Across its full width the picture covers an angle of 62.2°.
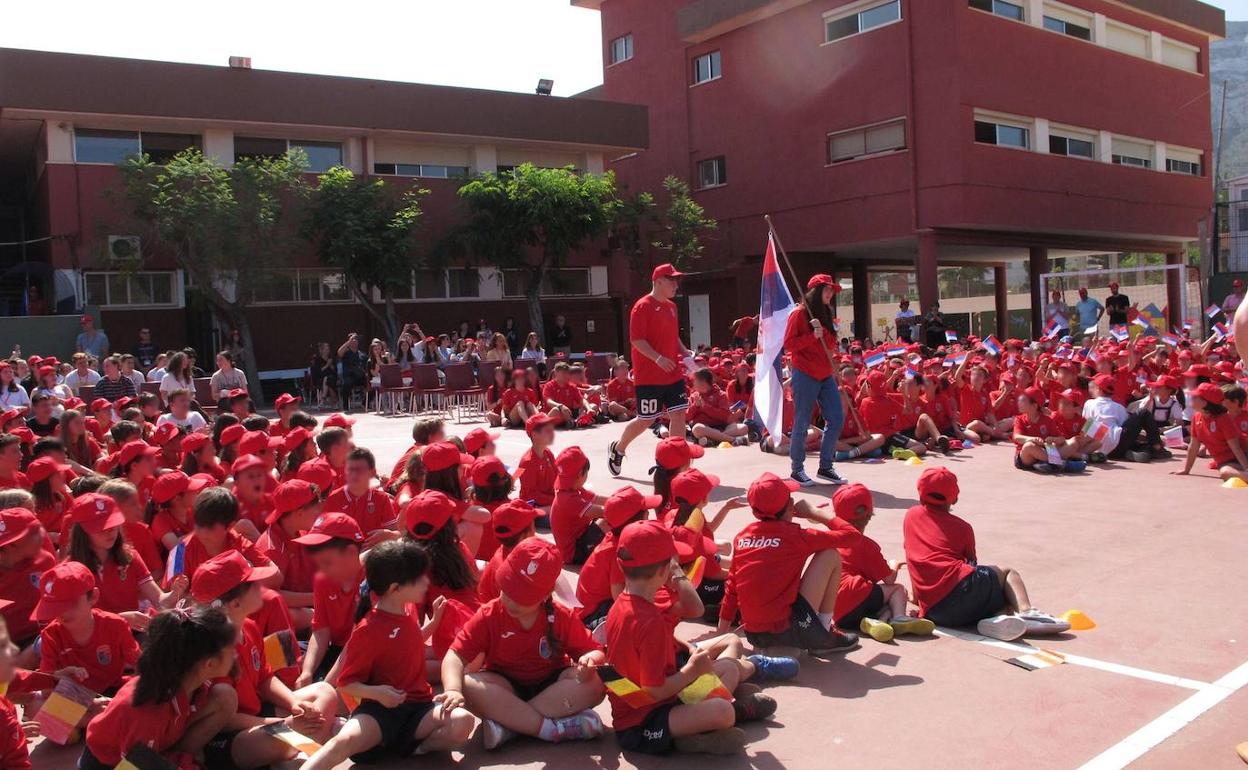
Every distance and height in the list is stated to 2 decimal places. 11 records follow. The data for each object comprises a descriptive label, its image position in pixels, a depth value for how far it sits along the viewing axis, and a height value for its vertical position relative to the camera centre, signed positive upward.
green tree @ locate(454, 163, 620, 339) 27.12 +3.54
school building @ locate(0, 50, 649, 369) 23.70 +5.26
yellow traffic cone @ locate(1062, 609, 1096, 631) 5.54 -1.58
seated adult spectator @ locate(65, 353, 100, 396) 15.66 -0.15
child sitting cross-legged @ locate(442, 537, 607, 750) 4.27 -1.35
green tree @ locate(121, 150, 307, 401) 22.58 +3.14
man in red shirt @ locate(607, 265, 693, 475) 10.02 -0.12
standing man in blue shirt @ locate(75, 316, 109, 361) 20.33 +0.46
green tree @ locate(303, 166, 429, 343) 25.30 +3.05
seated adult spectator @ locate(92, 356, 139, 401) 14.20 -0.30
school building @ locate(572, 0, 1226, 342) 26.91 +5.93
